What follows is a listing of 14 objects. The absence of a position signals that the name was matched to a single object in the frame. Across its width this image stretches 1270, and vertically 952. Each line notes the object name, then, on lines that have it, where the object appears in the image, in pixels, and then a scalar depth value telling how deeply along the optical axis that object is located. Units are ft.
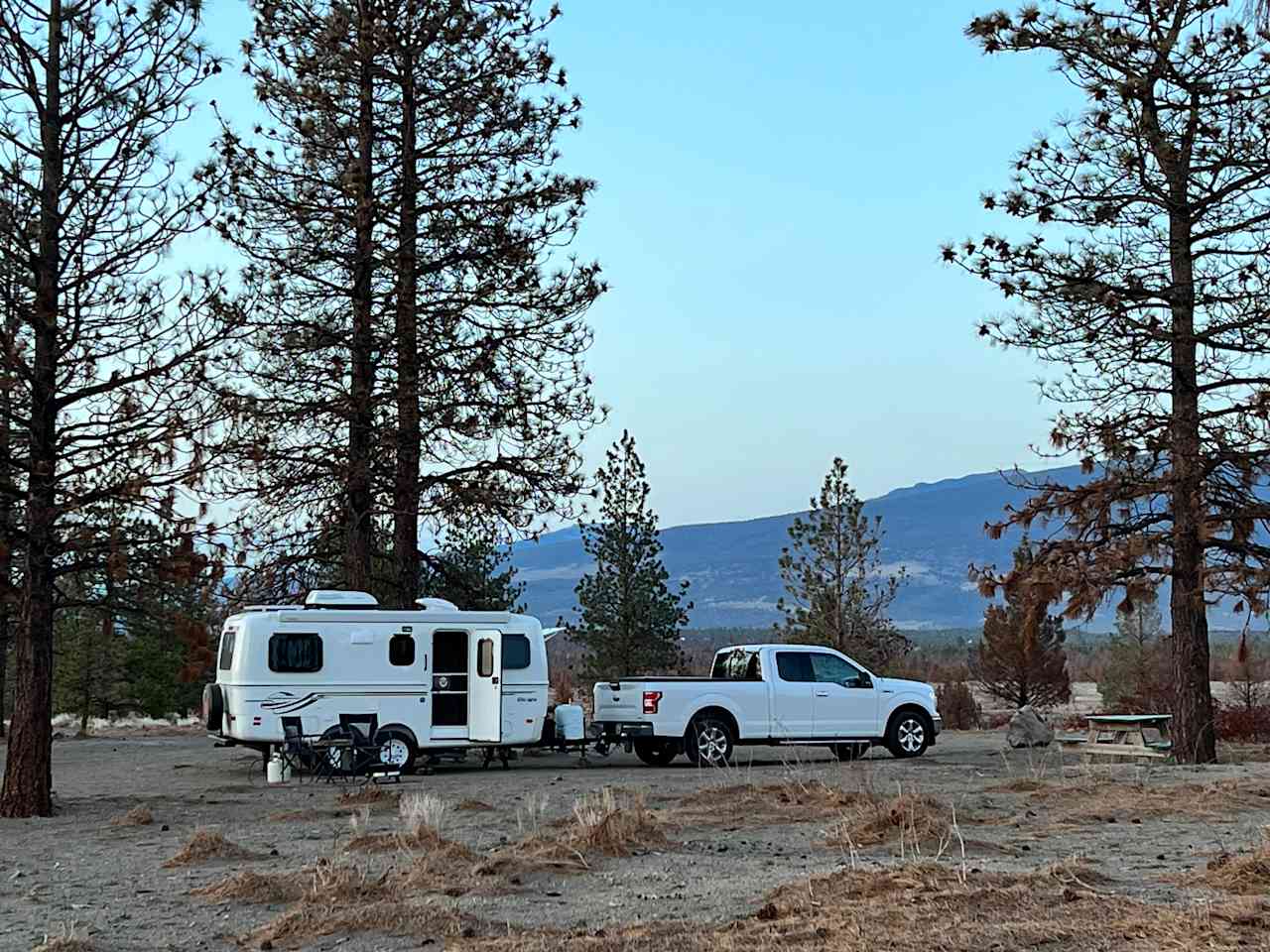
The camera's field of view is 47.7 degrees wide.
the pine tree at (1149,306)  61.87
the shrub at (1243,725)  94.27
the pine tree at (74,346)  44.45
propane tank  59.67
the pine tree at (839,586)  116.88
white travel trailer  60.18
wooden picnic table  67.56
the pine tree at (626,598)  111.45
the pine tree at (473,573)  75.92
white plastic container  67.21
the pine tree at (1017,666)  125.80
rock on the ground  77.36
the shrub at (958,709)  124.57
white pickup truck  65.26
